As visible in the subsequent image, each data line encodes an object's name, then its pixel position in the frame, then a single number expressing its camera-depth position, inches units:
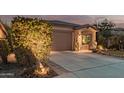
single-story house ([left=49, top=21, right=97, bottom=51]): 251.4
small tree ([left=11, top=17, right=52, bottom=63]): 151.6
